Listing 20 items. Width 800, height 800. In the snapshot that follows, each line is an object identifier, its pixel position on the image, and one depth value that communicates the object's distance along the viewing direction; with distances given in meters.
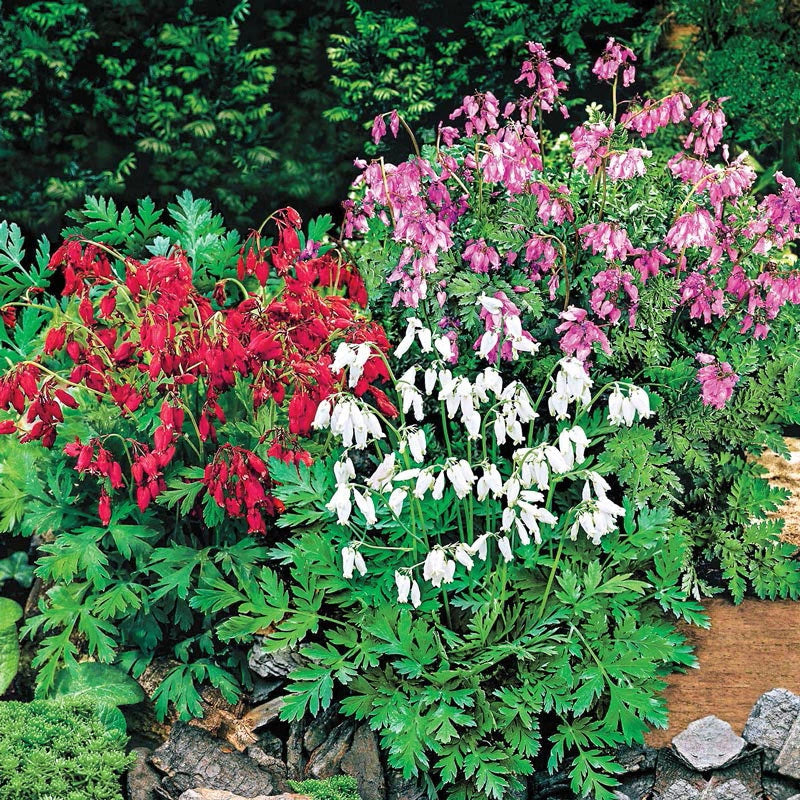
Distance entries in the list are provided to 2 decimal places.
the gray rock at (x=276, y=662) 4.34
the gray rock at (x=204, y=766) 4.01
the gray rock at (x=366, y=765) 4.05
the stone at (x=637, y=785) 4.17
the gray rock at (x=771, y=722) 4.20
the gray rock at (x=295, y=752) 4.21
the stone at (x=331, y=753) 4.14
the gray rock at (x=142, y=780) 3.93
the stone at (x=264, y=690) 4.47
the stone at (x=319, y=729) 4.27
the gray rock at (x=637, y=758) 4.21
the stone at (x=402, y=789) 4.06
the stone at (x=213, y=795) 3.79
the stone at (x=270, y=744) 4.30
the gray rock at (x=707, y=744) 4.14
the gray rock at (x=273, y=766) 4.13
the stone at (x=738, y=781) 4.02
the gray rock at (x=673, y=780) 4.09
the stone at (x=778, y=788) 4.12
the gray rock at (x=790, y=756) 4.10
